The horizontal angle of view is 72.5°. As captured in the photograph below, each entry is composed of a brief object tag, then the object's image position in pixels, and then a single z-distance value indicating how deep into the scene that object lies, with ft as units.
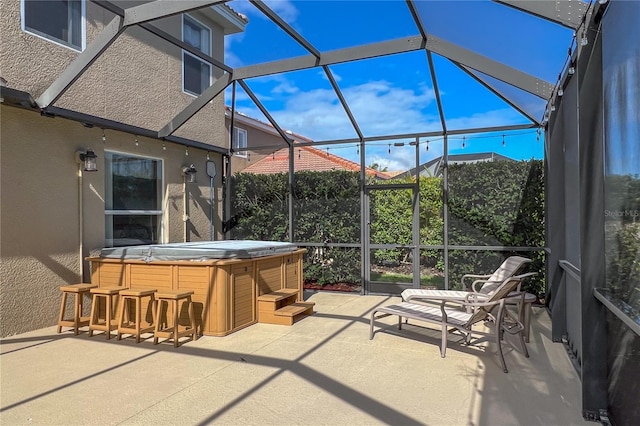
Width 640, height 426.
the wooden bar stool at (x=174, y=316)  15.19
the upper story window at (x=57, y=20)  17.42
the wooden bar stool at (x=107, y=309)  16.14
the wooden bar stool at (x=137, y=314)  15.65
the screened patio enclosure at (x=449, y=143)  9.21
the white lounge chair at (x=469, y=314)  13.80
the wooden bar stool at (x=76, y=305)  16.66
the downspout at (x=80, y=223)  18.98
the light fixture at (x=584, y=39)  9.49
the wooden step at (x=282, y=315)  18.39
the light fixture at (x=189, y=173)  25.09
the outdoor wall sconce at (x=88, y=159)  18.63
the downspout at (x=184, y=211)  25.41
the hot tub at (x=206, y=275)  16.78
